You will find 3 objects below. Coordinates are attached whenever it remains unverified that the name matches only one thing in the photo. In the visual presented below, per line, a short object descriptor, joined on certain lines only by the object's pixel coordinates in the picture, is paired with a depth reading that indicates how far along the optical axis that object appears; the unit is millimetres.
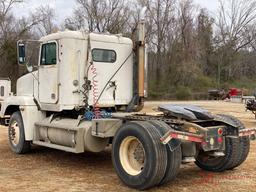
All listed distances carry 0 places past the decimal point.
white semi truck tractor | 5241
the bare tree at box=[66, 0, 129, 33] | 34983
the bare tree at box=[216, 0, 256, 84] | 50854
